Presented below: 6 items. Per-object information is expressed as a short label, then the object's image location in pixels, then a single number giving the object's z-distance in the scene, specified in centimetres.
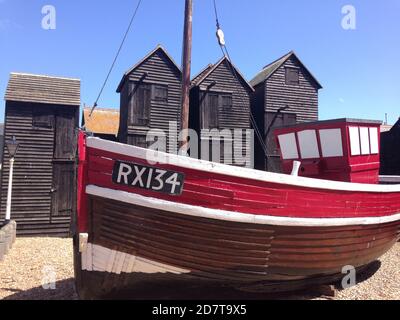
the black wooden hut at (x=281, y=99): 1930
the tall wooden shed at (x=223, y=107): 1806
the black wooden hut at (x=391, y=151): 1918
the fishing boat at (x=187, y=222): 498
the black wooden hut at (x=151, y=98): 1747
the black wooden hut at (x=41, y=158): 1498
